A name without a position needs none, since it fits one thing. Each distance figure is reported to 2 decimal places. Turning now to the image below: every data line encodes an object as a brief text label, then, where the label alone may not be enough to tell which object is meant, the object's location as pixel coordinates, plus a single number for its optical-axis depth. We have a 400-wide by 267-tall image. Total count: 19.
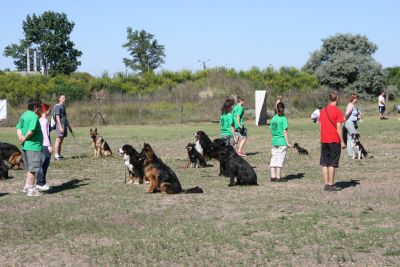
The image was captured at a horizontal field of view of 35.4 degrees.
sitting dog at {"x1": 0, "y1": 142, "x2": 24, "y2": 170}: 16.36
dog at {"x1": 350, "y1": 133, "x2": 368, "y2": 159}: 17.88
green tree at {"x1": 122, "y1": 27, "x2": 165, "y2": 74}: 97.44
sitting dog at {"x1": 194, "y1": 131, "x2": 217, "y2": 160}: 15.55
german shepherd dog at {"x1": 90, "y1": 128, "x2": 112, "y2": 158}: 19.11
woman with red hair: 12.61
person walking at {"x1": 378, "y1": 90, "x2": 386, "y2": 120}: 40.68
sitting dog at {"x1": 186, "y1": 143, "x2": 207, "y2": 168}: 15.99
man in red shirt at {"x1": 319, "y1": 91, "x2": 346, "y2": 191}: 11.84
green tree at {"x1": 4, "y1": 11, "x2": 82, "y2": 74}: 80.00
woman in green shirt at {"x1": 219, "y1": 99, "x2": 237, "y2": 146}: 16.94
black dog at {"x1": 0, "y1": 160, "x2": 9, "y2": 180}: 14.31
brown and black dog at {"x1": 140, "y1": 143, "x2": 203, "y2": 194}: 11.94
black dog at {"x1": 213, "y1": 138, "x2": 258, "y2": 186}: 12.91
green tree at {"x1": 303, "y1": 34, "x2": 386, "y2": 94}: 59.59
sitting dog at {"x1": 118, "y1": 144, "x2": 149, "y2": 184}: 13.37
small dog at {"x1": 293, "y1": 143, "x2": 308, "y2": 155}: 19.31
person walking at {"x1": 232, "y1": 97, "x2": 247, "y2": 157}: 17.61
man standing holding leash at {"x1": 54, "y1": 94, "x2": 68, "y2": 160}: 17.50
